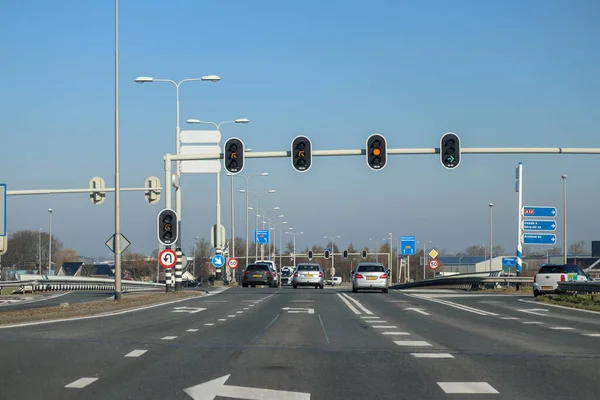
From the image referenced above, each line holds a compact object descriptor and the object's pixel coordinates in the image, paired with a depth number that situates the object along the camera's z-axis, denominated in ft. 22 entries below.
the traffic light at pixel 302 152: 101.09
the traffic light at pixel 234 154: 102.78
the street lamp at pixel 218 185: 178.06
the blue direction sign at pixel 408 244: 343.67
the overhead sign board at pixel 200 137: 124.67
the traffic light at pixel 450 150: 99.76
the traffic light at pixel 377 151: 99.96
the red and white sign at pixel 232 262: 227.26
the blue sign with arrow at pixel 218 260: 187.53
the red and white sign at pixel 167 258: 115.55
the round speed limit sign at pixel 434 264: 224.20
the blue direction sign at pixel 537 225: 160.76
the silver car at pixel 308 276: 187.01
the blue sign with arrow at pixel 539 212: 158.92
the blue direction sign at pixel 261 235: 332.19
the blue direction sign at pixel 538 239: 159.53
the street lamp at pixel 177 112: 127.97
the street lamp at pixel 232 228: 245.39
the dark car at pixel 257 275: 192.85
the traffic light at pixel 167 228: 115.75
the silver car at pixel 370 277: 146.30
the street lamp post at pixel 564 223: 205.46
